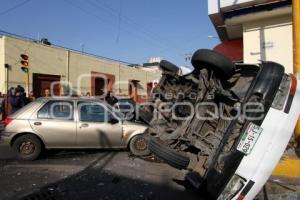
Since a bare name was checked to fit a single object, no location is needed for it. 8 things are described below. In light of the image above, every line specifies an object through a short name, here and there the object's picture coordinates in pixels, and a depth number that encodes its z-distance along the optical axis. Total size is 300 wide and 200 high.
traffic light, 13.89
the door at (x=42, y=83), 18.47
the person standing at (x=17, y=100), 13.35
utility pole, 6.88
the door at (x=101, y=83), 24.87
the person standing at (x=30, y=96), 14.58
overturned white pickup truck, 3.37
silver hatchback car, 8.20
